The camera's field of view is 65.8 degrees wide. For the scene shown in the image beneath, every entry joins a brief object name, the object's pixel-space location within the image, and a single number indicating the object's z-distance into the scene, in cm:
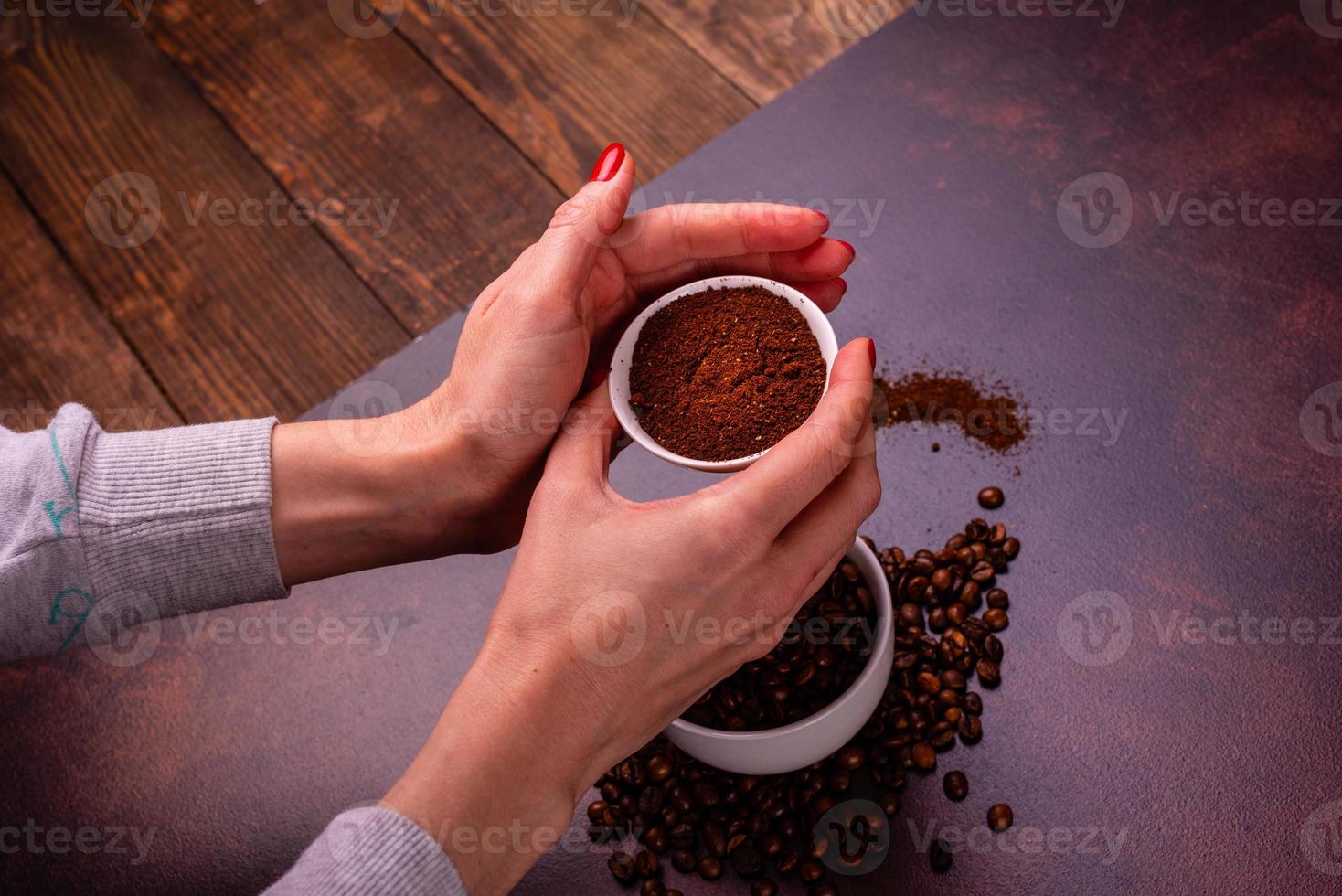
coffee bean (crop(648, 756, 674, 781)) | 111
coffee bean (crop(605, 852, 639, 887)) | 109
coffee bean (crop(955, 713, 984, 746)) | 112
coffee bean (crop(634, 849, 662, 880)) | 109
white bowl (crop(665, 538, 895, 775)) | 96
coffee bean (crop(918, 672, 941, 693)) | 114
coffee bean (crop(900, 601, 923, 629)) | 116
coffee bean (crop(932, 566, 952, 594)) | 116
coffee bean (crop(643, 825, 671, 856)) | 109
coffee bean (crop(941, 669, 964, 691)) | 113
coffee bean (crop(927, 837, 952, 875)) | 107
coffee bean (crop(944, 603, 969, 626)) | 116
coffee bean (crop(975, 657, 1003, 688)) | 114
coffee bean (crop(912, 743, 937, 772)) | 111
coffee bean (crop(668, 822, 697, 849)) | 109
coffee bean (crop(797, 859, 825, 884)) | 107
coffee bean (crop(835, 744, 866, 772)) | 111
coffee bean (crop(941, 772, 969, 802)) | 109
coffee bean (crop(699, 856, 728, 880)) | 108
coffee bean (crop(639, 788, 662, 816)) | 111
